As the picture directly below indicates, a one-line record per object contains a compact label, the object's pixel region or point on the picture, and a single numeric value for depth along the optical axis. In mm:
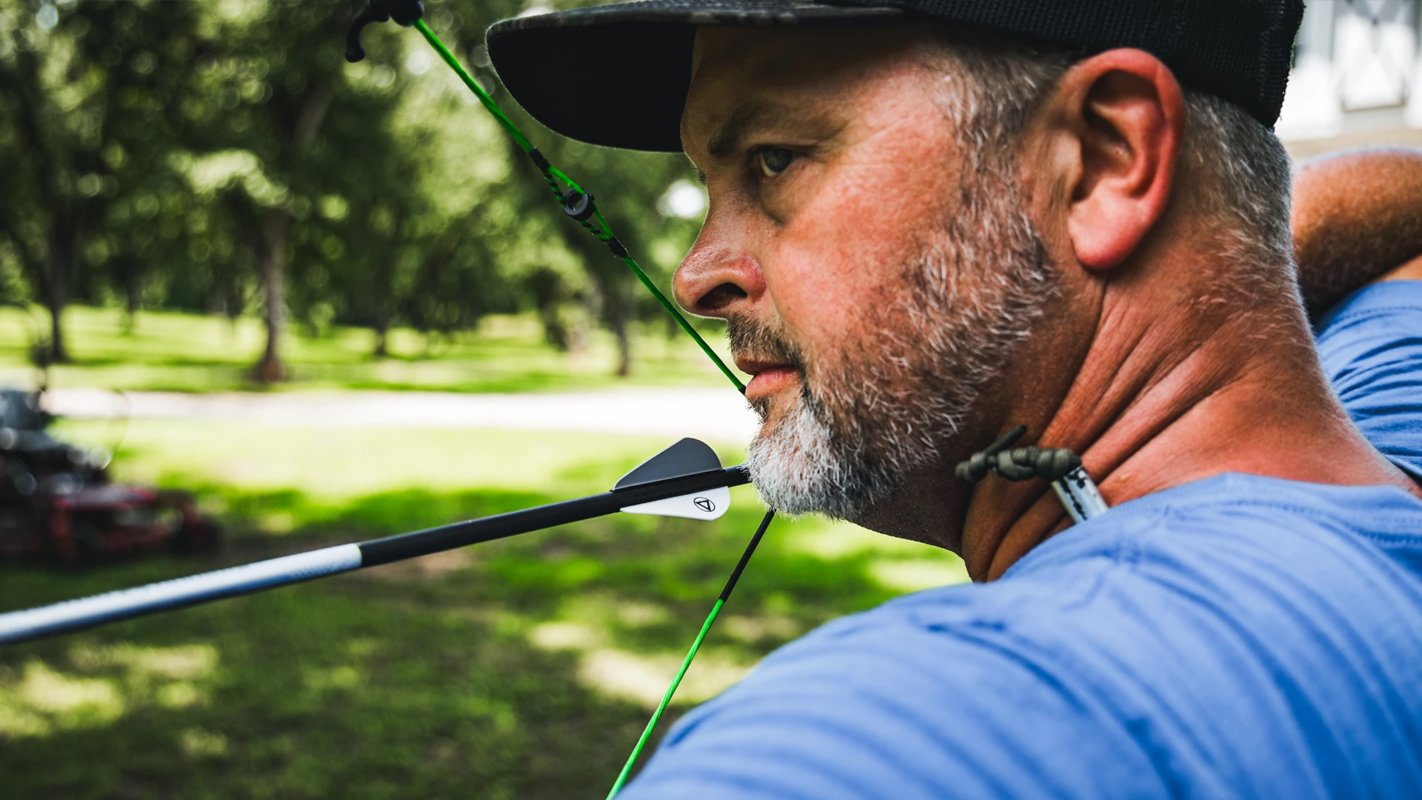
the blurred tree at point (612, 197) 21750
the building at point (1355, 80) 8883
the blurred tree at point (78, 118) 18359
